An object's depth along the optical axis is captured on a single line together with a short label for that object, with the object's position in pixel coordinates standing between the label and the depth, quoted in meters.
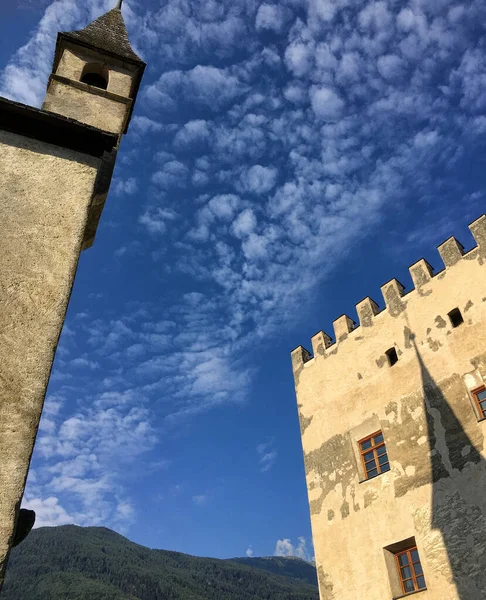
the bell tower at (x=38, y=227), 4.46
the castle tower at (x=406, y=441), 12.38
